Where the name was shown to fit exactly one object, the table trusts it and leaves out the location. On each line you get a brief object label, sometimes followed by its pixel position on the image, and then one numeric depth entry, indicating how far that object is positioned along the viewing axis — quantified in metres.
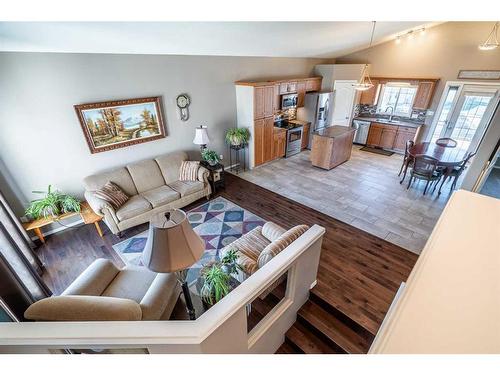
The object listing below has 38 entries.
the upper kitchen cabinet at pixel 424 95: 6.19
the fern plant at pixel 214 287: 1.81
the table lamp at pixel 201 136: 4.56
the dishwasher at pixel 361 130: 7.25
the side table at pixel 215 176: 4.68
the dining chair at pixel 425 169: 4.32
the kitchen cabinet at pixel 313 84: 6.76
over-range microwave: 6.17
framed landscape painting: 3.64
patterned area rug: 3.30
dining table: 4.24
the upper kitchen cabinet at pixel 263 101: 5.27
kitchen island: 5.55
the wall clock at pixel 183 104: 4.52
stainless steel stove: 6.45
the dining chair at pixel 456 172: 4.45
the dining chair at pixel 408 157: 4.95
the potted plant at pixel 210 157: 4.75
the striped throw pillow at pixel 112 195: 3.54
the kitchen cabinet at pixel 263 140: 5.63
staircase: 2.21
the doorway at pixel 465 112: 5.59
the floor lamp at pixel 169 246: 1.49
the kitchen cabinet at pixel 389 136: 6.59
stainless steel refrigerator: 6.66
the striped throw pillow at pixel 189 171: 4.45
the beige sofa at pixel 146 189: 3.57
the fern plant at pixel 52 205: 3.32
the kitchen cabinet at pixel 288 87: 5.92
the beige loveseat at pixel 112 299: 1.65
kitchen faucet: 7.11
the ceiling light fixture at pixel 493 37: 5.13
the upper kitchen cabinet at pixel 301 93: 6.50
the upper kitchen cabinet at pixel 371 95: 7.11
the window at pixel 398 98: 6.68
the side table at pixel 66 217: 3.30
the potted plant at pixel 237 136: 5.31
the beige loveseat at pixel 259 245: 2.21
